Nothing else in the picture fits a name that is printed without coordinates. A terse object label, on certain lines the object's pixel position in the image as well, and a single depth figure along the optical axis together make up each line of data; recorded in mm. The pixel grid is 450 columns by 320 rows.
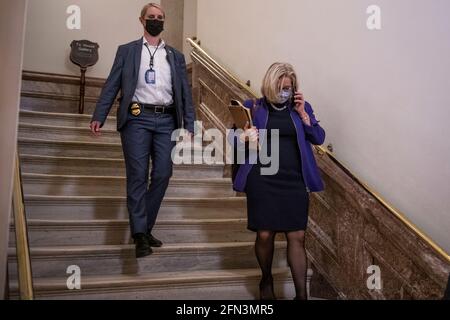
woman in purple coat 2631
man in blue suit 2814
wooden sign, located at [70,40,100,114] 5695
